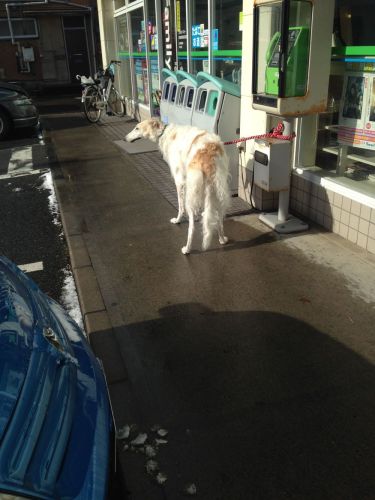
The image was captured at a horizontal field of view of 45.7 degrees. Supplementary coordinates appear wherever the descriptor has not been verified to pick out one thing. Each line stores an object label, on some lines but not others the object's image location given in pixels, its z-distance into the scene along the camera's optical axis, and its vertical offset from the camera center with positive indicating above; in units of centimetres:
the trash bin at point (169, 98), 716 -63
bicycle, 1311 -92
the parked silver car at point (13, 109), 1096 -109
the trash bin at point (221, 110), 578 -67
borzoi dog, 438 -112
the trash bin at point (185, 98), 644 -57
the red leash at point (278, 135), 483 -83
